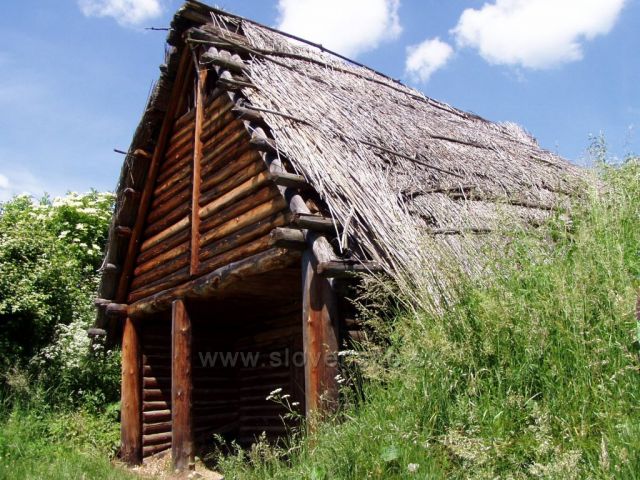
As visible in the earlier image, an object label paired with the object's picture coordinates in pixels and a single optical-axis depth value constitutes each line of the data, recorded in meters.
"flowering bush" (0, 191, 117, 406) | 10.41
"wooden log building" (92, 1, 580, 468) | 5.39
